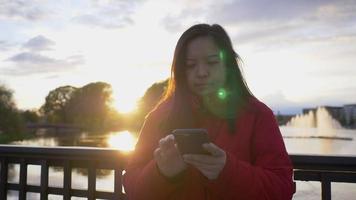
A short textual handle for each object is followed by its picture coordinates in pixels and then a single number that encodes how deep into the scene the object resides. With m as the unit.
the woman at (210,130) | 1.59
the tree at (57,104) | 79.12
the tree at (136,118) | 51.11
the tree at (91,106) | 79.31
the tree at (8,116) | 47.87
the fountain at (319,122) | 71.38
